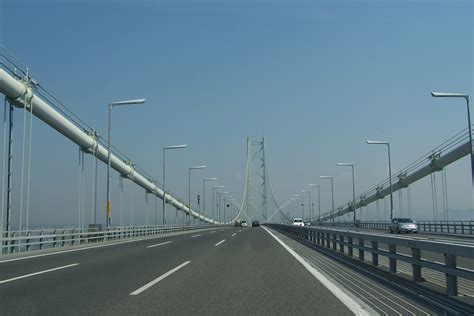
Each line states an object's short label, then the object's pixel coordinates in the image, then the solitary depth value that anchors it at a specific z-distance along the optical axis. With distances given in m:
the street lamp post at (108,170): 34.00
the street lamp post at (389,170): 52.88
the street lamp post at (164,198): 53.31
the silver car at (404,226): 45.91
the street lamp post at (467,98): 30.57
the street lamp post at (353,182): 72.23
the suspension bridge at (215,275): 8.26
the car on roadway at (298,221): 78.44
